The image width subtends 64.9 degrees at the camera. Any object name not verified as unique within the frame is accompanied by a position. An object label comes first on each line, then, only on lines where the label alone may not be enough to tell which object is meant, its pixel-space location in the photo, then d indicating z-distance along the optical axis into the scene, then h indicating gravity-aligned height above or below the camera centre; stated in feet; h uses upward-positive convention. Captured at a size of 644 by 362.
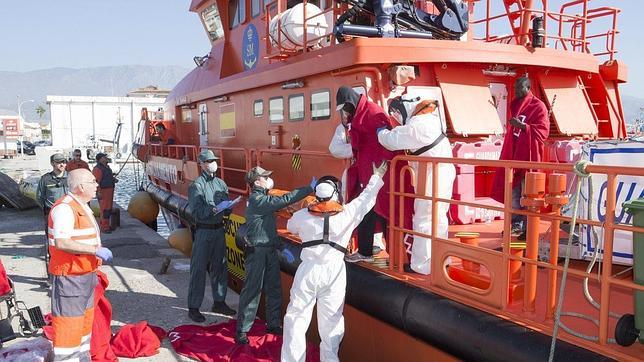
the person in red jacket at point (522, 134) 15.23 -0.03
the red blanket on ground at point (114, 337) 13.62 -5.83
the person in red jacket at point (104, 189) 32.17 -3.42
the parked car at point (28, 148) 188.67 -4.71
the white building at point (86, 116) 173.78 +6.82
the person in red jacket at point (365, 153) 13.56 -0.52
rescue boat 9.36 -0.10
